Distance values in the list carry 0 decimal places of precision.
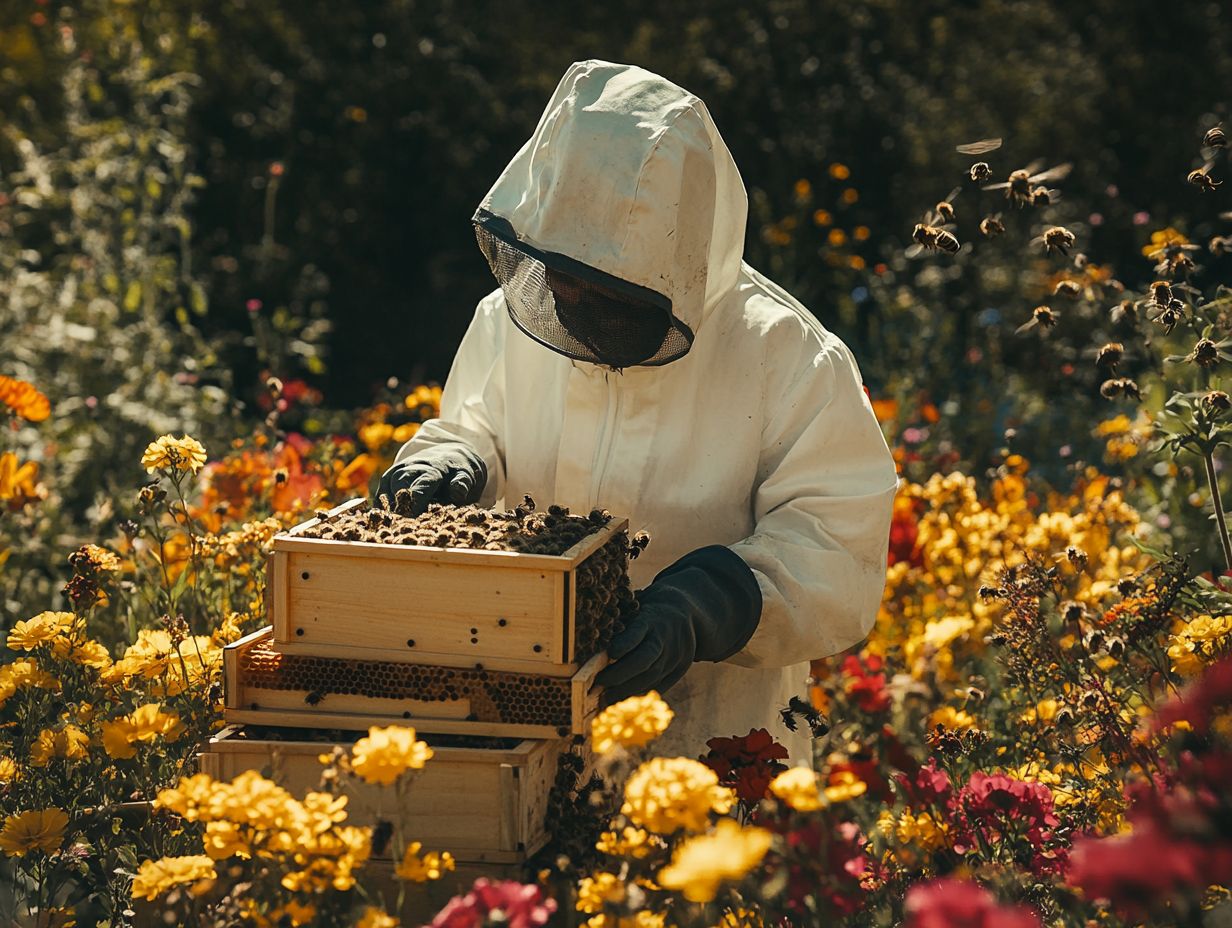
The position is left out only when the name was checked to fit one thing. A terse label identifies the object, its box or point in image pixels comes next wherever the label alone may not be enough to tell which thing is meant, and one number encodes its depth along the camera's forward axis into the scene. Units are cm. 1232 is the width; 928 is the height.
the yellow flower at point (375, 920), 167
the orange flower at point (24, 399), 387
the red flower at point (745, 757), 216
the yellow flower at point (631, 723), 171
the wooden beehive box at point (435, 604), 213
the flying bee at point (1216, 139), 249
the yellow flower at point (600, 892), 165
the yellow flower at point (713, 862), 132
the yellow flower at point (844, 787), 163
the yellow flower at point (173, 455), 264
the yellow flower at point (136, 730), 238
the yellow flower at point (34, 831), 233
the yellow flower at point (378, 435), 431
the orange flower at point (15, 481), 402
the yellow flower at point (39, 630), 254
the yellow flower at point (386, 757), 170
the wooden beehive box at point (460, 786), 212
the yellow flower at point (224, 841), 180
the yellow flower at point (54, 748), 248
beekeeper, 242
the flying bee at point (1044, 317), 293
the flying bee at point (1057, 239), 272
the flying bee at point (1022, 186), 277
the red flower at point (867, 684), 293
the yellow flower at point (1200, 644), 238
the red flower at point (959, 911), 121
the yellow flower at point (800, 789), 160
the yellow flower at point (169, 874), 184
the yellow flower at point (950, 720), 273
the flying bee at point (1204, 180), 252
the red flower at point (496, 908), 158
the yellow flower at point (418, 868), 173
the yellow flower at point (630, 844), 174
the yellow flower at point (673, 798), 157
